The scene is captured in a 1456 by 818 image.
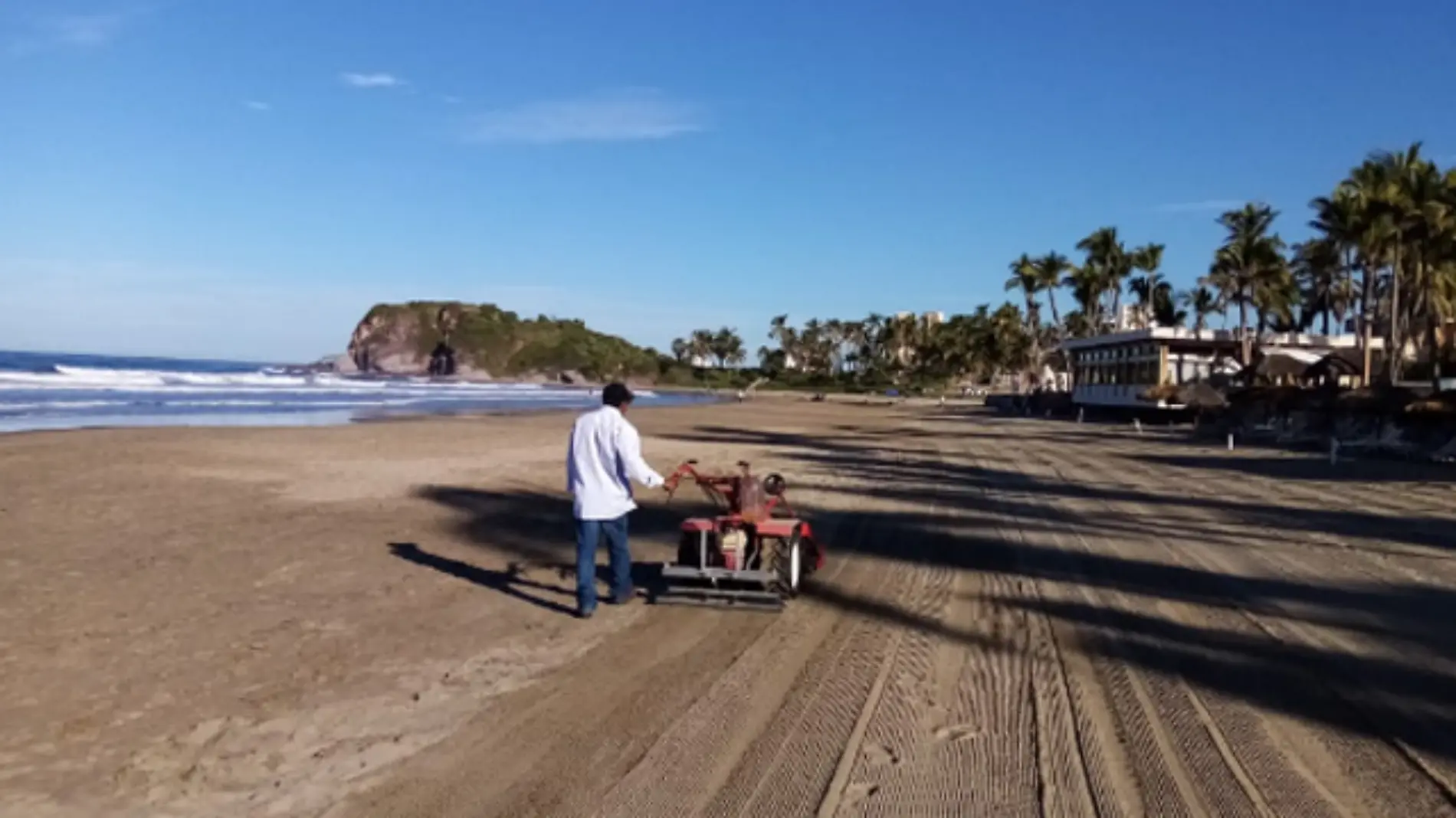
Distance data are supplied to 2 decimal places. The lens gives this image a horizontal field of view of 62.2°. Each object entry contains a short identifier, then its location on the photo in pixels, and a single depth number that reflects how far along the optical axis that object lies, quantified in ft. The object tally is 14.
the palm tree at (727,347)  575.79
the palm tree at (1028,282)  287.69
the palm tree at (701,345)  584.81
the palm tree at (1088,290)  257.14
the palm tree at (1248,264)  195.21
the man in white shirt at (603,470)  26.76
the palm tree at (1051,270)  285.23
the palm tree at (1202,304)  285.64
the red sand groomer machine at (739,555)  29.22
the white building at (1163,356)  187.11
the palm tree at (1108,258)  253.03
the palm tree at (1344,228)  152.66
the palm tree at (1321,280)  188.96
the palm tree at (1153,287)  248.73
